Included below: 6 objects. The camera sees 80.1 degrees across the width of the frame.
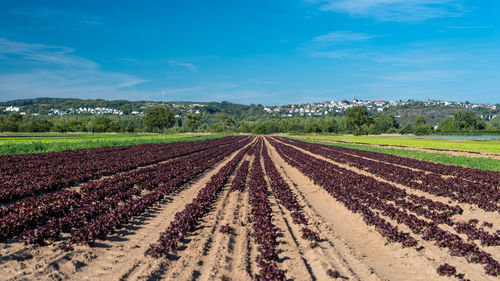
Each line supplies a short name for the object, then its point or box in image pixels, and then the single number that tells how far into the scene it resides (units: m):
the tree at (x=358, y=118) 136.75
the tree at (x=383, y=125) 140.00
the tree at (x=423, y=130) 118.97
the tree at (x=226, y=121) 171.20
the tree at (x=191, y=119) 144.62
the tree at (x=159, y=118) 133.62
